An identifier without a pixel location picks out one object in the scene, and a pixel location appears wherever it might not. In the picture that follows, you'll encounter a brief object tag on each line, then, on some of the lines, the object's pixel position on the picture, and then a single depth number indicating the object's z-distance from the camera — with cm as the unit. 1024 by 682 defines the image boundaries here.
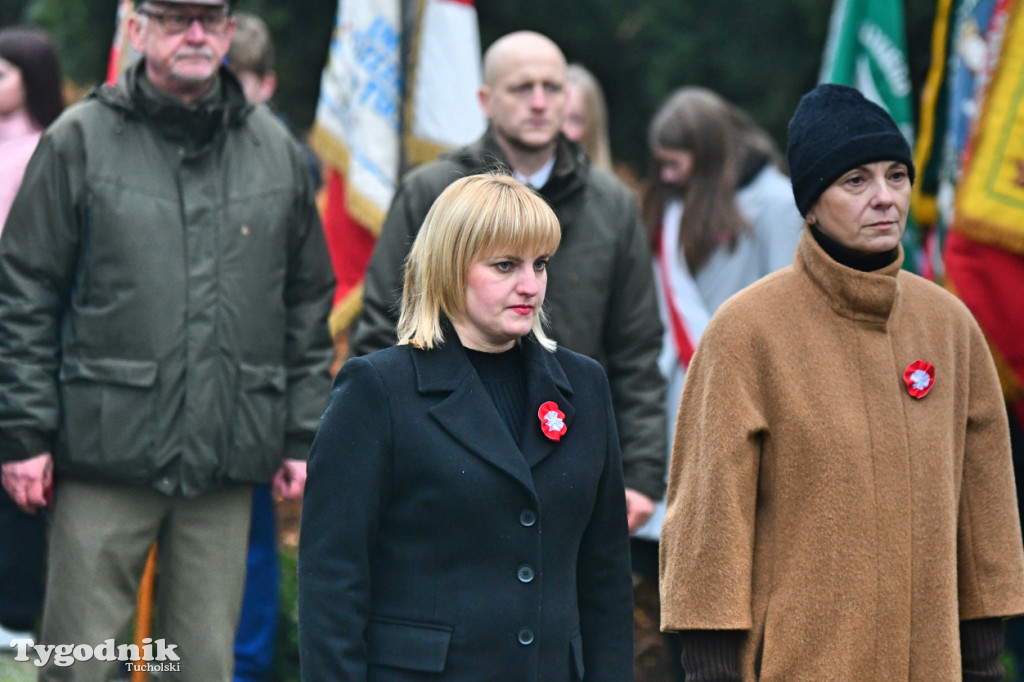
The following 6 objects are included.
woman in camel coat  698
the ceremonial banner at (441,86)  1405
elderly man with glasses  922
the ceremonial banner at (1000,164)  1039
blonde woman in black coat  640
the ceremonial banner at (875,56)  1341
